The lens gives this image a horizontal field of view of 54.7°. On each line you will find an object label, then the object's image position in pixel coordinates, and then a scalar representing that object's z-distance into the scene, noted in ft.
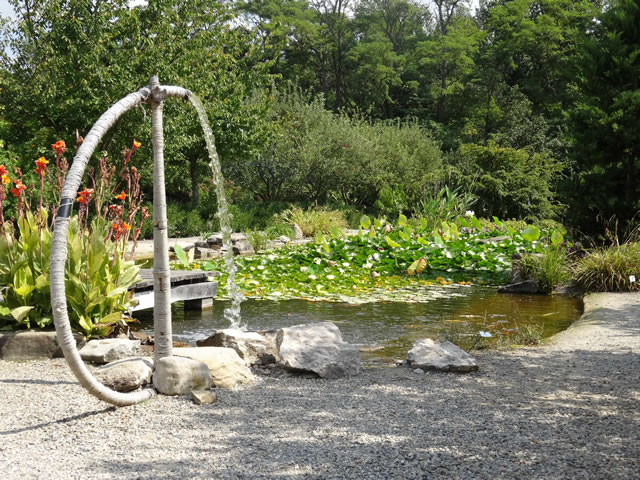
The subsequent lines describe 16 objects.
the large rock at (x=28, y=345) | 14.87
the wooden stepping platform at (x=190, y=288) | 21.70
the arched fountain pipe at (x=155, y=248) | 10.13
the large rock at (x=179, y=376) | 12.16
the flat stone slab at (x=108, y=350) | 14.46
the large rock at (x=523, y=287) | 28.84
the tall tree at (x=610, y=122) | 31.35
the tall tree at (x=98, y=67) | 44.42
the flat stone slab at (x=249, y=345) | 15.06
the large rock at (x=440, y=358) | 14.12
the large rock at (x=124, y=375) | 12.14
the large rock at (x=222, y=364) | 12.88
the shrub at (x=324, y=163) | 68.49
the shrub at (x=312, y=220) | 56.39
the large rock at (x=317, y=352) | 13.98
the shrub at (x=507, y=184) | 65.21
